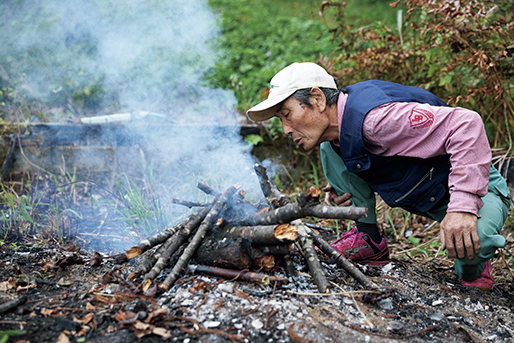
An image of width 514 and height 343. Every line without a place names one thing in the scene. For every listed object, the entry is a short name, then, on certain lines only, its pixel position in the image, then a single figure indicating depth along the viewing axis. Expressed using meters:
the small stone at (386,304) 2.00
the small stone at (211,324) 1.66
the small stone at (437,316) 1.94
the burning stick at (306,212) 1.73
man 1.92
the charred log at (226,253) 2.04
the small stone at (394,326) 1.80
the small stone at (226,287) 1.93
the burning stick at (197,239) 1.97
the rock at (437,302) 2.12
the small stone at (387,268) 2.49
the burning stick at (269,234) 2.00
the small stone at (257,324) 1.67
